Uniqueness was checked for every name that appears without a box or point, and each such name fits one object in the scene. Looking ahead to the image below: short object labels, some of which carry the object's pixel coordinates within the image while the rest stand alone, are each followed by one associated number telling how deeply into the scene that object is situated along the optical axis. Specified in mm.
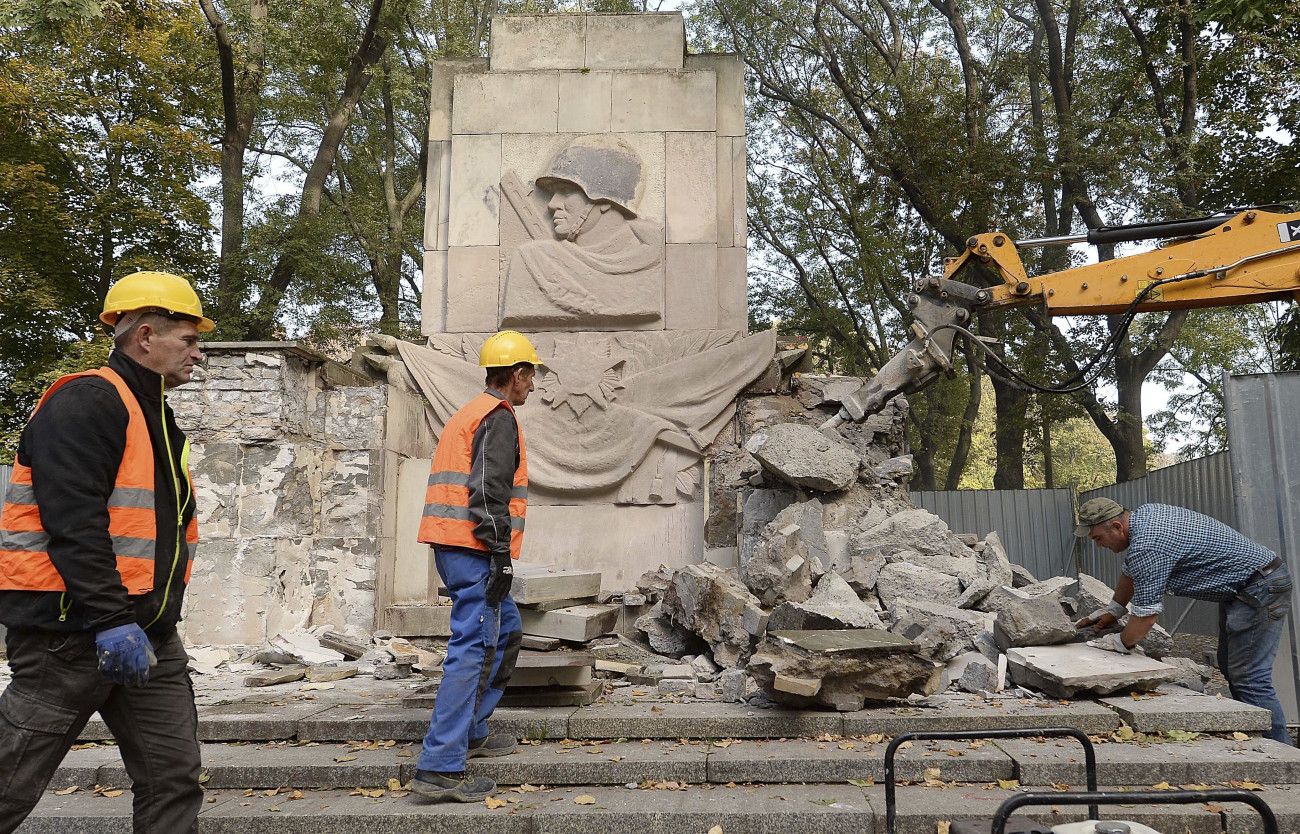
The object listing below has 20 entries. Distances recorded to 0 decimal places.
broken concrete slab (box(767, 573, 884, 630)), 5234
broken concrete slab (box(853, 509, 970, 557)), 6938
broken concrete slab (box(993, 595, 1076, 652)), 5227
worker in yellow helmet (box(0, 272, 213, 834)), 2498
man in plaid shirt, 4863
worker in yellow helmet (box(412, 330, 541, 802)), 3740
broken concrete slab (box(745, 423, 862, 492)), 7281
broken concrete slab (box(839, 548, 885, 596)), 6562
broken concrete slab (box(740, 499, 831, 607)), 6359
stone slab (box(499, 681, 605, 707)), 4941
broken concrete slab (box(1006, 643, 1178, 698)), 4789
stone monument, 8570
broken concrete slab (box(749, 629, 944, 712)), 4449
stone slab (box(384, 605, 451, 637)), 8070
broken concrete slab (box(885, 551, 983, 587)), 6699
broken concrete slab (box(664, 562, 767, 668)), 5852
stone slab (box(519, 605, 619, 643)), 4934
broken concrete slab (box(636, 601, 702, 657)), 6441
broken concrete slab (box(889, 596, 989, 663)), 5141
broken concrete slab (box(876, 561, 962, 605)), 6324
